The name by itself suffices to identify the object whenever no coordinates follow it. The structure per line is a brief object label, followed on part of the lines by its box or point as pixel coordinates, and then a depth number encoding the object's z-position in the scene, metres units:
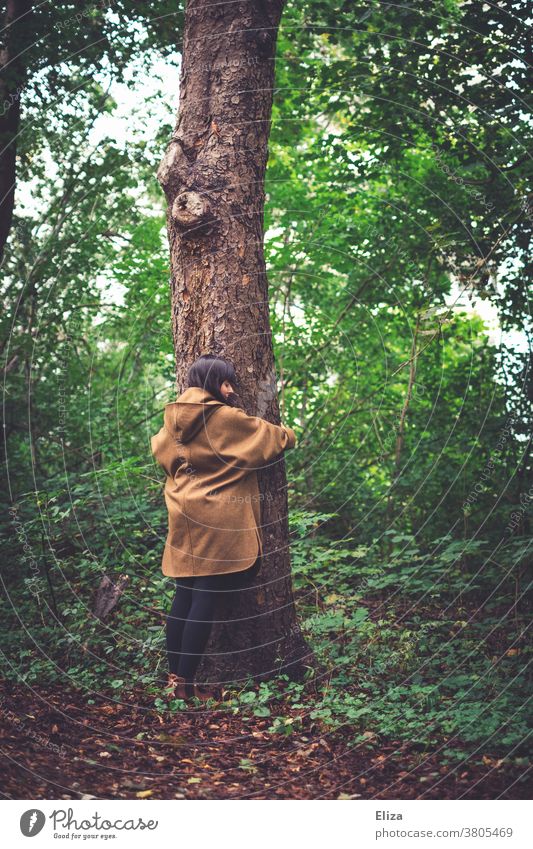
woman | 3.77
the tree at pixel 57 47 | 5.51
